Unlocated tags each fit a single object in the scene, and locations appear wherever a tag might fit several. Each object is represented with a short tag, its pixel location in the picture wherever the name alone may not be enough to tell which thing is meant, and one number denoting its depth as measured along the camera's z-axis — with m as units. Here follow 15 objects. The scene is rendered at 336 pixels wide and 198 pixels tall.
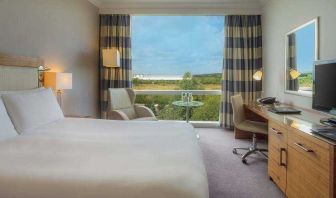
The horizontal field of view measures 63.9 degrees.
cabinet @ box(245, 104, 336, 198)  1.71
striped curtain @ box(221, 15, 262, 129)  5.33
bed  1.32
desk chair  3.60
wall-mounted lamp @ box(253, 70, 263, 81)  4.77
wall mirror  3.21
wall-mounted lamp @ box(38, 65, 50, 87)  3.46
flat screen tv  2.24
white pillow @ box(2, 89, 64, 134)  2.43
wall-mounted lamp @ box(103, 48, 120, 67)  4.96
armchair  4.34
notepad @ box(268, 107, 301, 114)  3.11
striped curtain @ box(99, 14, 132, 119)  5.47
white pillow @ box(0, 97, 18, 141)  2.18
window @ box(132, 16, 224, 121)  5.85
